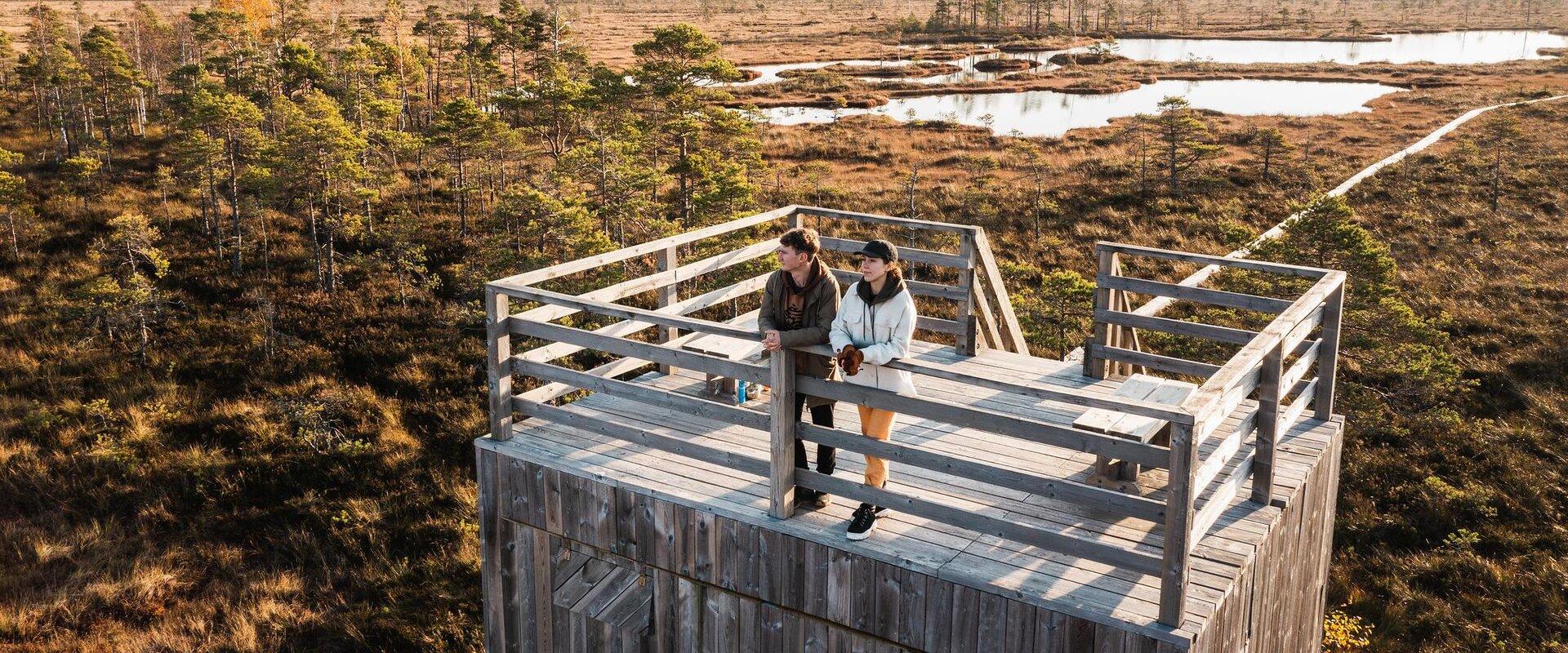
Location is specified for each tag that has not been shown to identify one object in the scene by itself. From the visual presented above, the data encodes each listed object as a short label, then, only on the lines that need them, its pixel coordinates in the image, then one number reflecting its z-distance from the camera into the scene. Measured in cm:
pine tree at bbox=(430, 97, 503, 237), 2398
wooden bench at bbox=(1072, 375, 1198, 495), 636
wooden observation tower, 571
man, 650
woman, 627
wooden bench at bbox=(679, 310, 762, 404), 845
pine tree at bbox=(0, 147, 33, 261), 2333
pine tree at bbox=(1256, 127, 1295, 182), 3366
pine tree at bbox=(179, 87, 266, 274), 2294
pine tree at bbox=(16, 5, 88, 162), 3014
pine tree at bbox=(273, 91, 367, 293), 2214
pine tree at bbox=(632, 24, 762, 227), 2273
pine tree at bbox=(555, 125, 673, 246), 1984
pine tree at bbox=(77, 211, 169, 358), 2084
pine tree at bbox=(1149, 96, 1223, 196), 3161
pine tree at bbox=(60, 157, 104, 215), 2712
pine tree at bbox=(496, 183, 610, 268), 1753
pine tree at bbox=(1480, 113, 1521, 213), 3122
